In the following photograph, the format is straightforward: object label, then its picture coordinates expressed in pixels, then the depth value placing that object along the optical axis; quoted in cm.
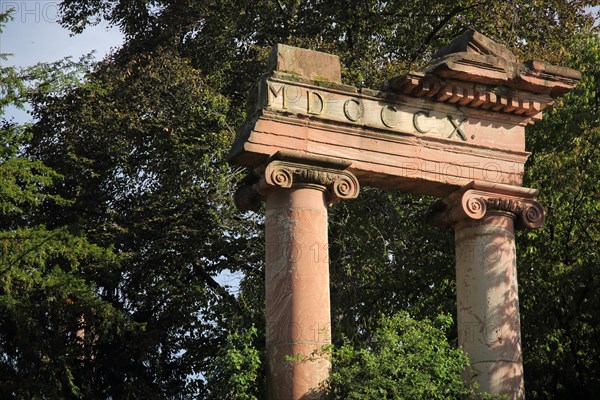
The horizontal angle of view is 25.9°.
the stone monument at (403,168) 1789
